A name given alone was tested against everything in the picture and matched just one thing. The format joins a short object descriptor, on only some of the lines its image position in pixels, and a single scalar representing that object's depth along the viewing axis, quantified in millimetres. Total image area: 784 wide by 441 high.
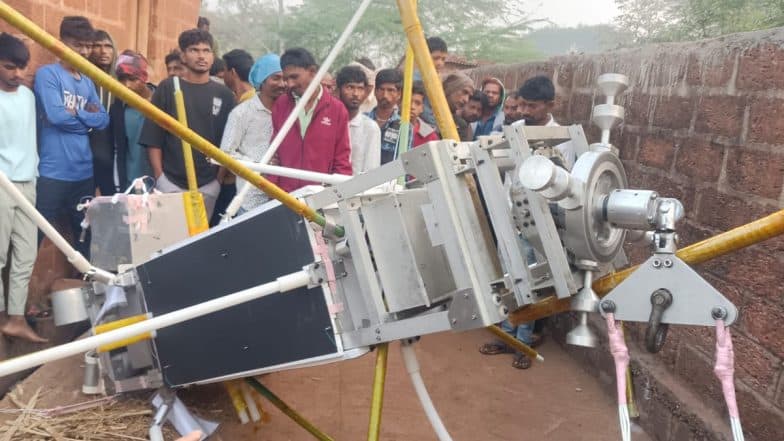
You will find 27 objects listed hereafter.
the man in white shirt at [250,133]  3895
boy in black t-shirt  4125
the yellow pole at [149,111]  1663
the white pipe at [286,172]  2631
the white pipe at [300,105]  2840
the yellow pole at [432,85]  2088
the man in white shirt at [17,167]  3559
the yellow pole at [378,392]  2023
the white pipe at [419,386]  2184
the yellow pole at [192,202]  2965
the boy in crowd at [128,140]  4391
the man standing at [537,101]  4102
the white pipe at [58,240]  2383
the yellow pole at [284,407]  2730
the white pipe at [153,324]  1771
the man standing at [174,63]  5473
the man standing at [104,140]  4258
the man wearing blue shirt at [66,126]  3850
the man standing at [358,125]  4285
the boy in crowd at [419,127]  4758
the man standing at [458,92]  5359
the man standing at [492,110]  5492
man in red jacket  3814
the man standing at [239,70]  5254
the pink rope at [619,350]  1553
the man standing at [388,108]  4738
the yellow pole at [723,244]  1461
